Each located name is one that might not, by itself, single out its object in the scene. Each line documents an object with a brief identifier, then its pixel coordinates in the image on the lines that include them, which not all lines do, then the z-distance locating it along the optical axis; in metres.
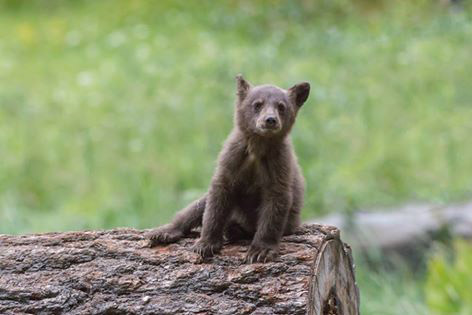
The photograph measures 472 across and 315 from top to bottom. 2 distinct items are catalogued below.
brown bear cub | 9.95
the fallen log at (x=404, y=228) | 17.08
